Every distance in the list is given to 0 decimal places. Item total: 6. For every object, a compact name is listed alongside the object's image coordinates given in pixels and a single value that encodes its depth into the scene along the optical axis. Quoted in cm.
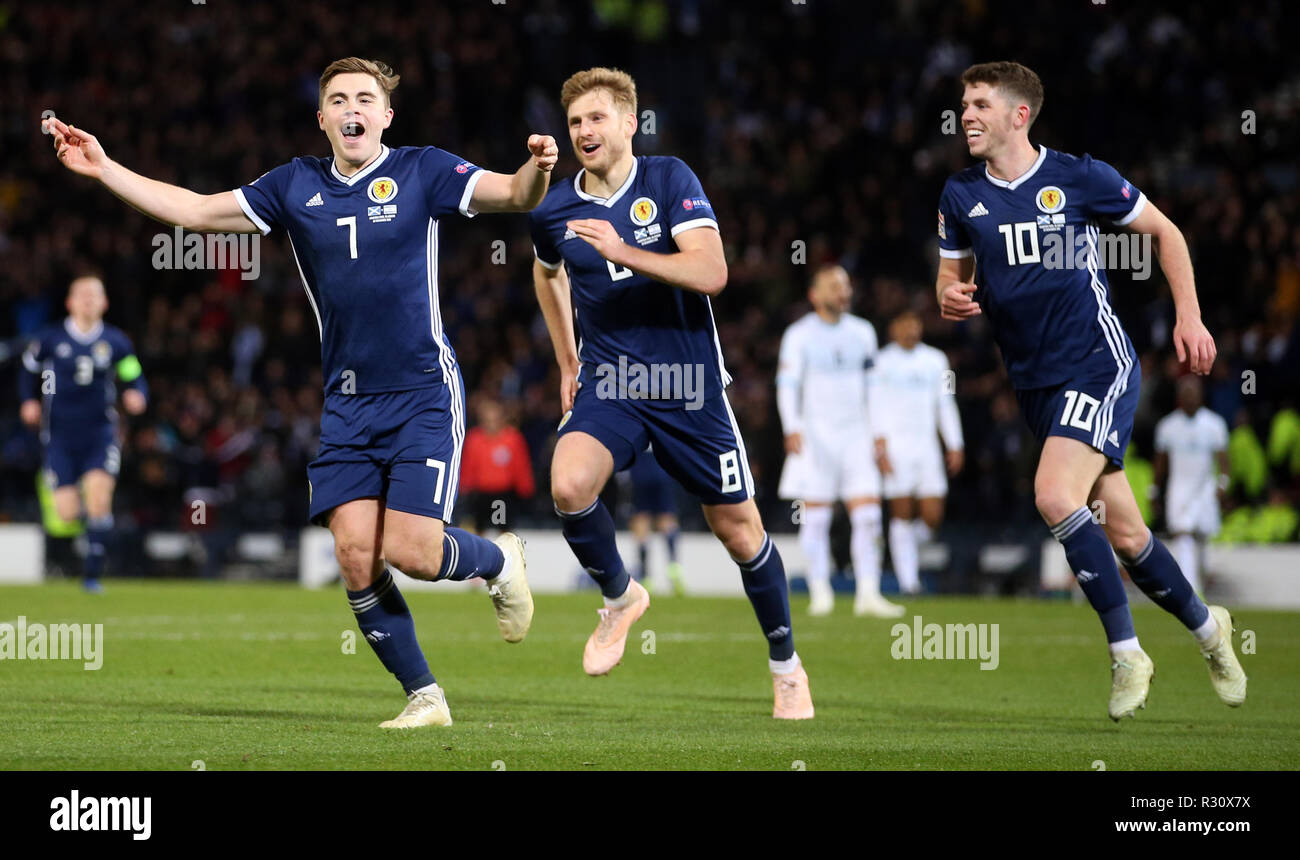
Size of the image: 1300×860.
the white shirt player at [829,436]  1407
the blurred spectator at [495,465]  1772
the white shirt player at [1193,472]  1583
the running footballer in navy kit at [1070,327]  709
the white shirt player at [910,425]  1556
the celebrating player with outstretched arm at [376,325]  657
